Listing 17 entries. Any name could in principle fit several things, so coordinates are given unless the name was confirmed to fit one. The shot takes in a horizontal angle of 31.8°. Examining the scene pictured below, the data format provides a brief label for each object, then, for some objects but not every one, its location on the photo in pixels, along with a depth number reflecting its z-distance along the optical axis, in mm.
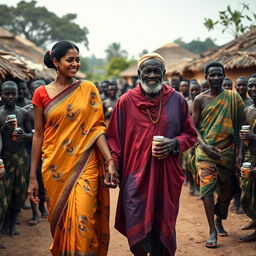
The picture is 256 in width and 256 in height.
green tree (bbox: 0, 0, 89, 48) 54906
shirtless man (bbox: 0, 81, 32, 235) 6207
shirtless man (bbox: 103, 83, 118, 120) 11819
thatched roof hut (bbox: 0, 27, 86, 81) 9586
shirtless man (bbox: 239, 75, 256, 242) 5691
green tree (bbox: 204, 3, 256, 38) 19031
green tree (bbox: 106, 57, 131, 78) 55625
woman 4102
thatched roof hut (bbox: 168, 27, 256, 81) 12289
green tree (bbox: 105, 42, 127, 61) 97200
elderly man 4188
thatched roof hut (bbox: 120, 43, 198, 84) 38469
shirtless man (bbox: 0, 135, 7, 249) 5336
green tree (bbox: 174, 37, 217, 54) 84562
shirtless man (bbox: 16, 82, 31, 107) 7557
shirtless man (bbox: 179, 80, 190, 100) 10328
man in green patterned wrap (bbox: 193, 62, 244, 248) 5879
